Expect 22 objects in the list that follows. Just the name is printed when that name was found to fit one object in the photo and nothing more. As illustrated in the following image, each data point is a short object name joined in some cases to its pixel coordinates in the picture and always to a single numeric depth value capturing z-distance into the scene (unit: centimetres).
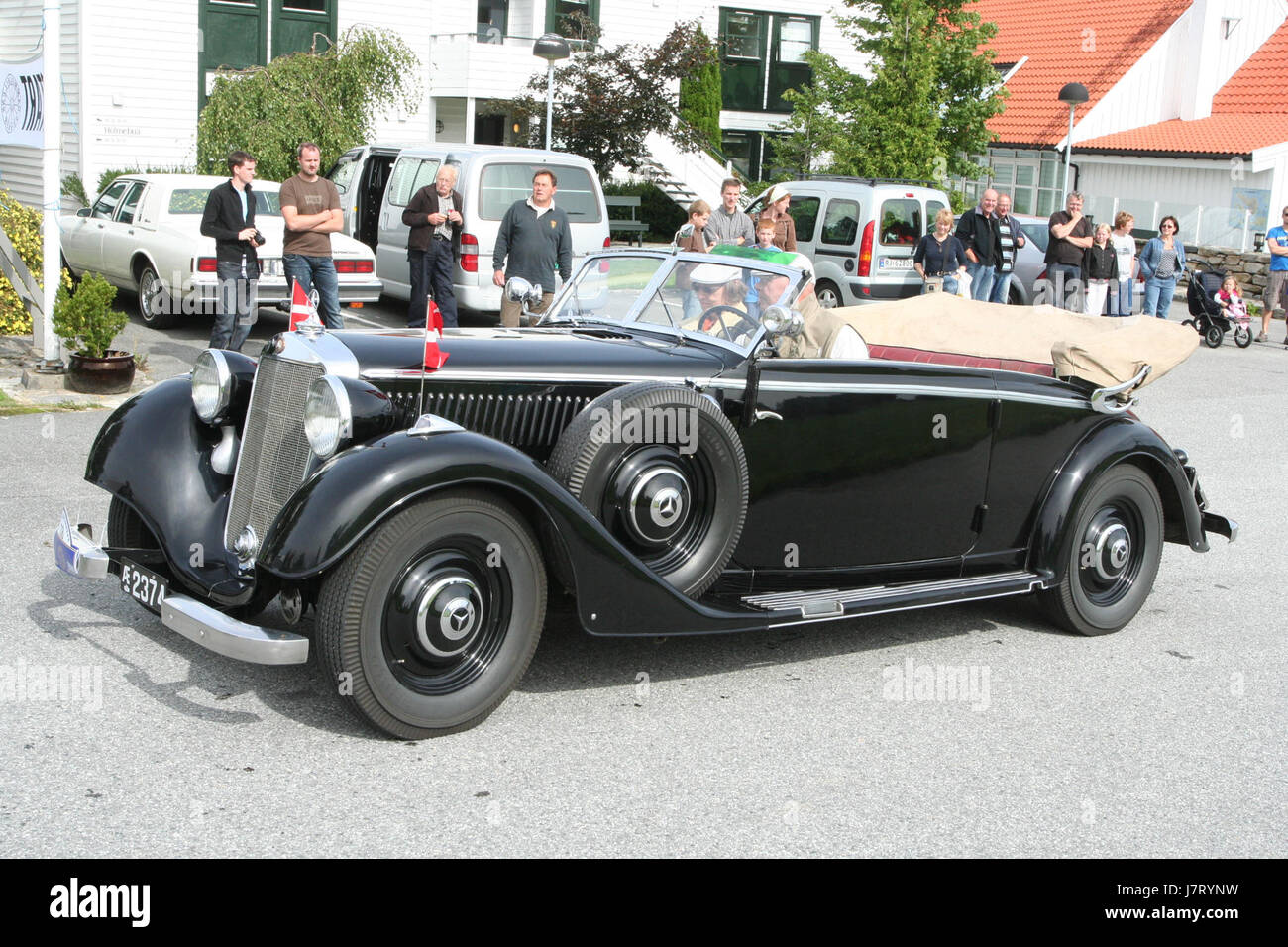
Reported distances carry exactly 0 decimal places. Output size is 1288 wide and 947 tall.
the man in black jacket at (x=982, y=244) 1591
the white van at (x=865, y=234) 1661
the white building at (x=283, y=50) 2114
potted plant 1008
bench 2278
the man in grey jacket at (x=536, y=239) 1119
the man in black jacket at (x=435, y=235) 1237
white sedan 1295
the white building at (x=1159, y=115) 2609
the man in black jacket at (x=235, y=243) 1066
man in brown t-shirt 1079
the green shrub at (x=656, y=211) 2536
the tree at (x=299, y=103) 1884
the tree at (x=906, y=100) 2239
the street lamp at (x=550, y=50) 1955
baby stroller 1808
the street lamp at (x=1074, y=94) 2217
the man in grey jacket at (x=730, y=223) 1212
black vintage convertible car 431
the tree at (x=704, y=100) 2819
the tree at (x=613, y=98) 2305
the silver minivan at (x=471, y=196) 1373
